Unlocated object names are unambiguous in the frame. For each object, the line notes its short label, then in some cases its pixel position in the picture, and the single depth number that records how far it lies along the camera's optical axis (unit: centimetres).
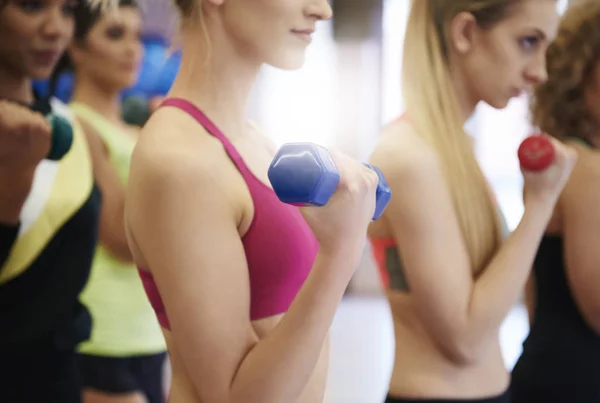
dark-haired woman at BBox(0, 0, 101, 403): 197
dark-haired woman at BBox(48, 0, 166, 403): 246
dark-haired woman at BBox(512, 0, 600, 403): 221
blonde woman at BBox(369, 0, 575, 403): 202
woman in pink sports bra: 174
